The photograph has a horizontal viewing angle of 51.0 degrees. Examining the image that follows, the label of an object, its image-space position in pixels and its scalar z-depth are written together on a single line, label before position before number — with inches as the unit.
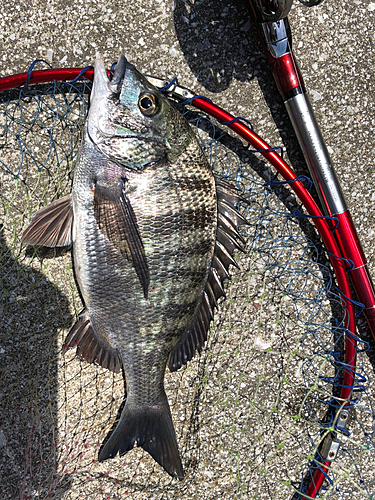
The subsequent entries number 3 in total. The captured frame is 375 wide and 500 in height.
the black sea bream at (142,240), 12.5
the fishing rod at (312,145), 14.2
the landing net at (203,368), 15.5
